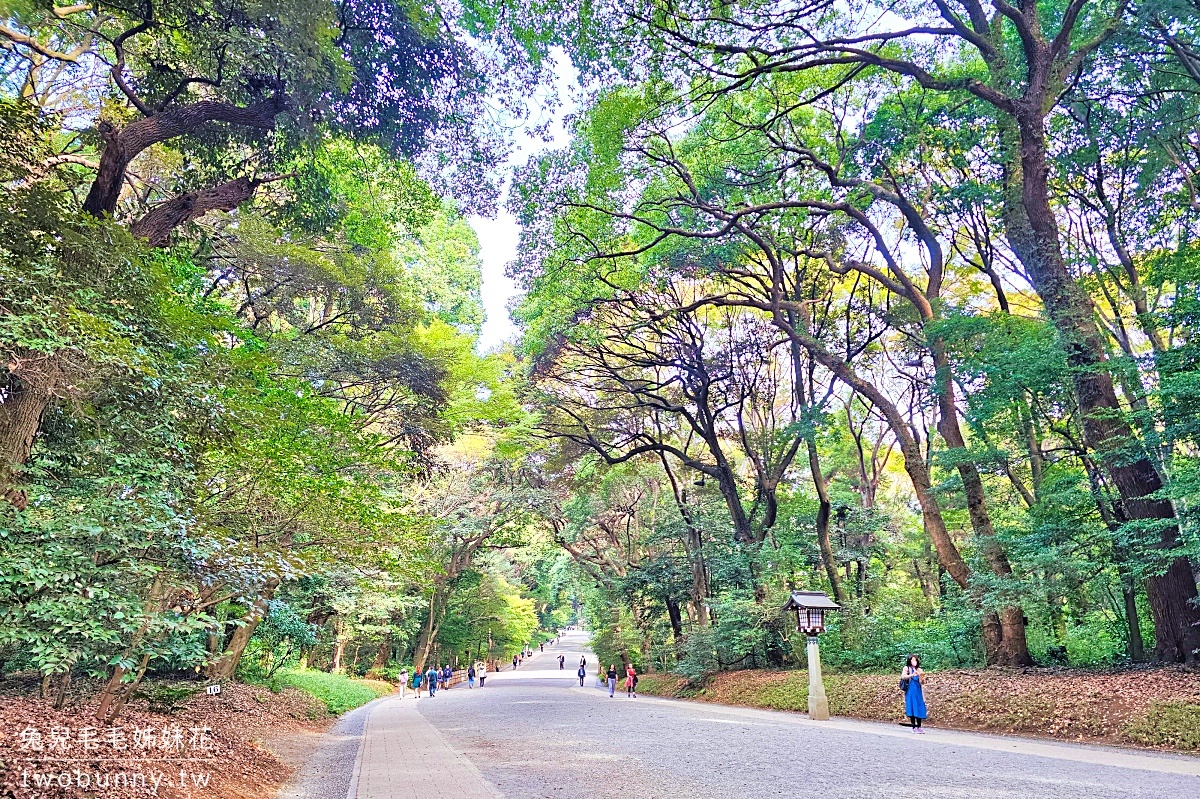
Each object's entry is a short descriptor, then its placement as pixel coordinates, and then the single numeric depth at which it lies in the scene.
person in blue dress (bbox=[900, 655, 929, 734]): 9.61
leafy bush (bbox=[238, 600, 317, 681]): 13.24
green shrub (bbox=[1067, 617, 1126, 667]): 10.56
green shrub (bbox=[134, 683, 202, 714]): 8.26
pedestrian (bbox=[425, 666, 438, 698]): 25.30
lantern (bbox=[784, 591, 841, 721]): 11.38
